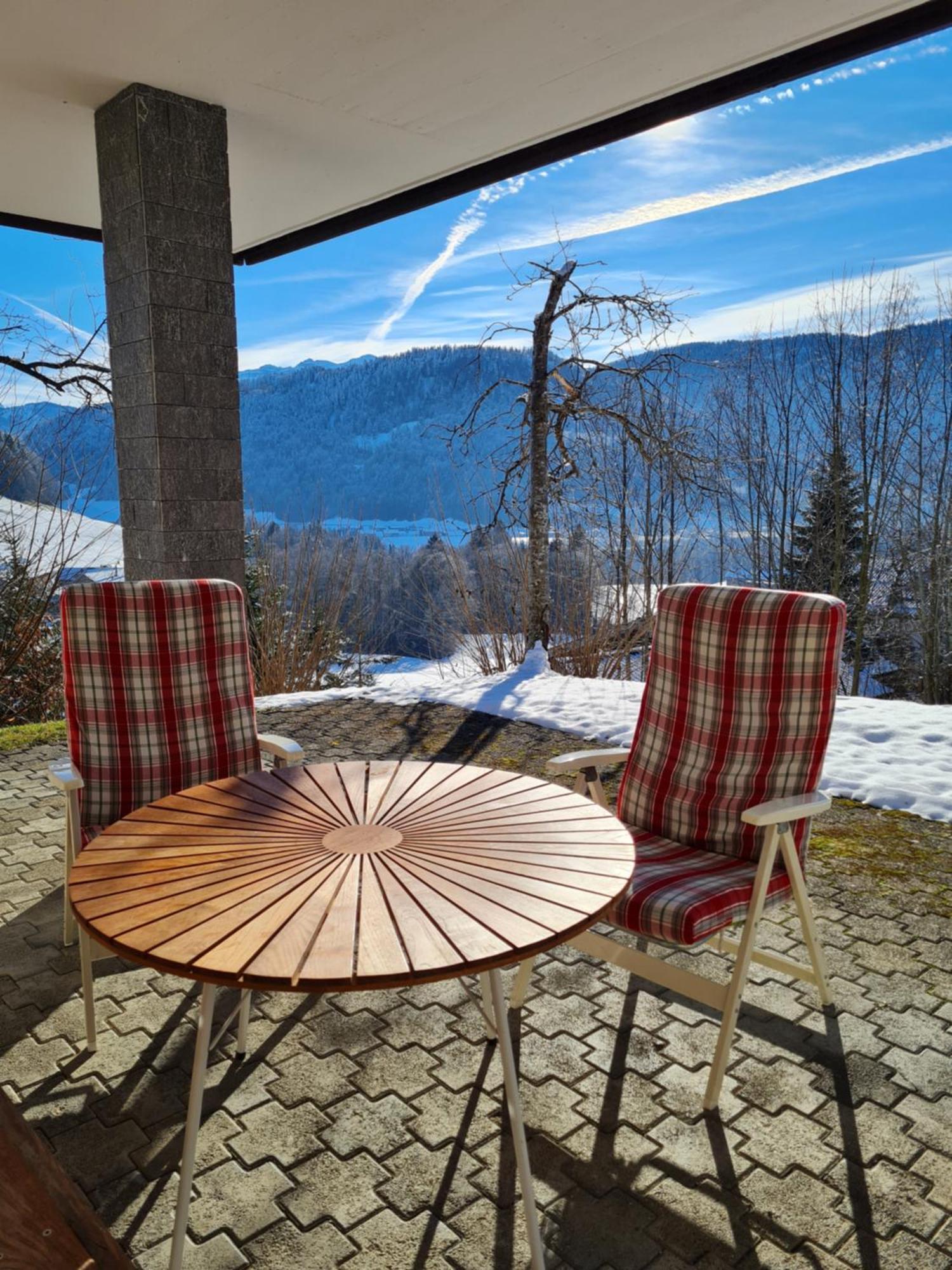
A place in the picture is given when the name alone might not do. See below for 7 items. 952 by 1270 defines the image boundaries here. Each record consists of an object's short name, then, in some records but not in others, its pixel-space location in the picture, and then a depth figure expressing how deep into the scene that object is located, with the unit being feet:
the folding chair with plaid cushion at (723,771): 6.57
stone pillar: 13.55
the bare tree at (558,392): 27.12
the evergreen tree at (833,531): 49.06
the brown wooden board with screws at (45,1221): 3.84
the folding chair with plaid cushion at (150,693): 8.45
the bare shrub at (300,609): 23.66
